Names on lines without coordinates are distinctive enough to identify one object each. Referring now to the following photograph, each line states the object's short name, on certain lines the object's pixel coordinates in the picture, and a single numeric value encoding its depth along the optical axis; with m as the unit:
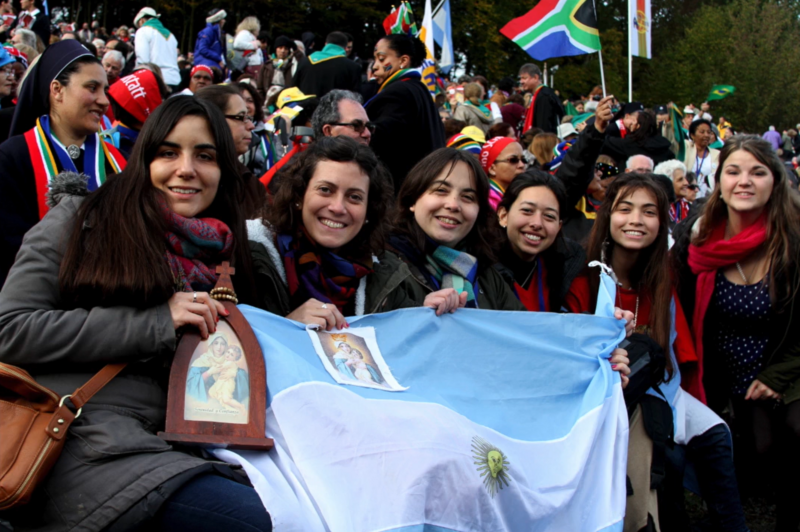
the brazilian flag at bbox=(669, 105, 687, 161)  13.20
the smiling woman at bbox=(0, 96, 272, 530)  2.22
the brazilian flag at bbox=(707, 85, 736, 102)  21.85
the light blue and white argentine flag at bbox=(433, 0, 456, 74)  13.43
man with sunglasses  5.26
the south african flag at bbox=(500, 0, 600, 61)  9.23
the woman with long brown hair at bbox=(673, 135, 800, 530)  4.54
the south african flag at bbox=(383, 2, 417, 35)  9.32
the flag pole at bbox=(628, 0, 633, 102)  10.07
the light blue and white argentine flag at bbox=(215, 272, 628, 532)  2.43
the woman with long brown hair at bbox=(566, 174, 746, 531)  4.25
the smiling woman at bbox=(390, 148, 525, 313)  3.88
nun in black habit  3.80
